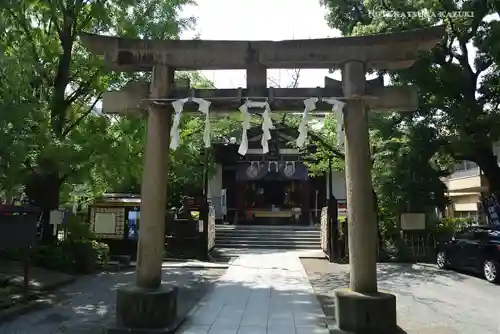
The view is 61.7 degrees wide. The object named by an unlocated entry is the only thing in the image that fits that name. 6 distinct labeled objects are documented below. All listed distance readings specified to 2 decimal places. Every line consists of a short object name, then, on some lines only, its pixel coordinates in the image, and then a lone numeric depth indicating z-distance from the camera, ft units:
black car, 43.07
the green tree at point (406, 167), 53.31
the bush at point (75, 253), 44.39
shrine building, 91.97
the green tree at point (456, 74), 49.14
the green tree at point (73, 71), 37.65
